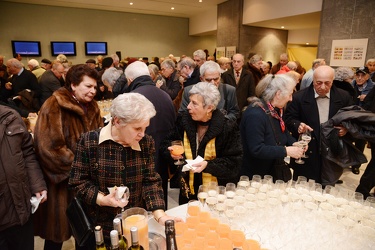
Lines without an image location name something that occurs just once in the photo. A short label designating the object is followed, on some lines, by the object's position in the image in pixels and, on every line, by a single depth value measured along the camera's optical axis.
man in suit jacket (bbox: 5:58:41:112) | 5.45
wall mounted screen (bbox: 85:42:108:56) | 12.38
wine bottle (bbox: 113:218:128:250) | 1.15
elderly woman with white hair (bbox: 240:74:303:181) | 2.31
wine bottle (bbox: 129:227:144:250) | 0.99
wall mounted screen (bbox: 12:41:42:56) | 10.87
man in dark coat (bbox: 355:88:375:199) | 3.54
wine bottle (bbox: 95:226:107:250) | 1.06
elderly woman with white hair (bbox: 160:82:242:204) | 2.12
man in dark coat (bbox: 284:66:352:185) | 2.78
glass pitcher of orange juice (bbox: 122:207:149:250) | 1.23
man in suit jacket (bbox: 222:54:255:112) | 4.71
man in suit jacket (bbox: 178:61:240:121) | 3.13
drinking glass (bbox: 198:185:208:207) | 1.71
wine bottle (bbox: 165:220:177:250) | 1.08
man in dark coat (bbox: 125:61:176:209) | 2.73
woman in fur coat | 1.96
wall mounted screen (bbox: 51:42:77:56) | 11.54
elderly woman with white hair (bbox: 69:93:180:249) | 1.49
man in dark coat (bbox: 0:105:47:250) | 1.67
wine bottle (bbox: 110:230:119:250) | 0.99
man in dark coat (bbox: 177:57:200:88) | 4.32
